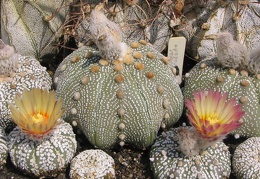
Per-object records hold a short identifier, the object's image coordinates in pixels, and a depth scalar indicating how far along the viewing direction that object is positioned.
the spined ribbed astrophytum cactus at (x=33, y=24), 0.64
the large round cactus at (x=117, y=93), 0.55
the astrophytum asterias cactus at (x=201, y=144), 0.50
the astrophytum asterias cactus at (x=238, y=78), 0.57
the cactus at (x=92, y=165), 0.54
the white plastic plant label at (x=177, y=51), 0.63
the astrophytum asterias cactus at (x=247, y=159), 0.54
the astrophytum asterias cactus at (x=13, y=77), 0.58
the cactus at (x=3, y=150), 0.55
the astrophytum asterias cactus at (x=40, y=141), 0.52
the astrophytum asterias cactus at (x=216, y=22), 0.64
